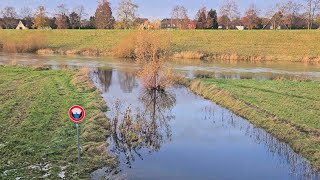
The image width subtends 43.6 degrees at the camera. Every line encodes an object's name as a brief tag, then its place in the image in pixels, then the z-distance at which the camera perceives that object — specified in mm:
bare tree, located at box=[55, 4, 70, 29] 92469
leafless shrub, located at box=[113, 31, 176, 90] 25078
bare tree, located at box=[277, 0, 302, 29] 89625
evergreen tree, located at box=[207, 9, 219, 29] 86062
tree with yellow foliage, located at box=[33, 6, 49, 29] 90625
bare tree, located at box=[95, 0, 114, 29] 89000
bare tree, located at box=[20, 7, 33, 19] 123962
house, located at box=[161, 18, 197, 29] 93650
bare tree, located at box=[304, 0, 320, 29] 84906
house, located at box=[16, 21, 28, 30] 98875
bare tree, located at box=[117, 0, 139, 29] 85744
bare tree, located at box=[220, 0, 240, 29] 100000
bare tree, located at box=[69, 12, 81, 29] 96162
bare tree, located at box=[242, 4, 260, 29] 91750
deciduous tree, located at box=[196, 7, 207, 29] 87562
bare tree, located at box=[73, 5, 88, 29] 106000
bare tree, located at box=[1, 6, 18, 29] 102375
